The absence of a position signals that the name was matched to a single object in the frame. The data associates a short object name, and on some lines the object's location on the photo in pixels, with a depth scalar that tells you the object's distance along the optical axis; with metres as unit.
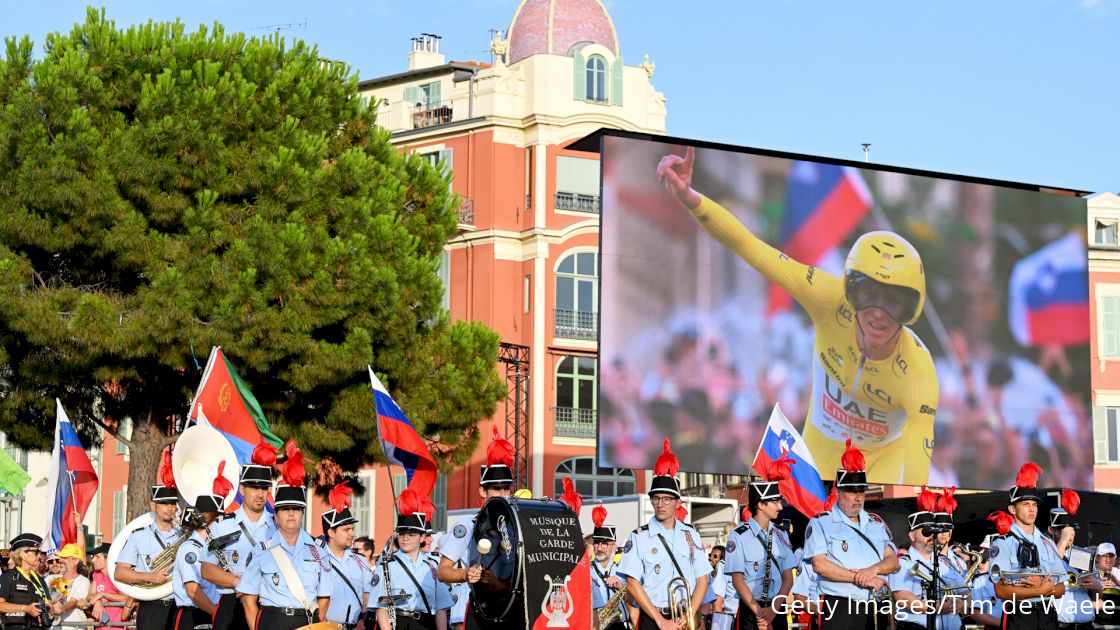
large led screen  30.42
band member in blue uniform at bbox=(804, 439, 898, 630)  13.81
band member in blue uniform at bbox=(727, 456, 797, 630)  15.16
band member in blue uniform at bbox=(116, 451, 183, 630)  15.91
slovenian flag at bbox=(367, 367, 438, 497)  21.09
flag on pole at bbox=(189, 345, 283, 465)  21.16
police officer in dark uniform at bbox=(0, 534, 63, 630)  17.72
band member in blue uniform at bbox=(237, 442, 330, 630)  12.90
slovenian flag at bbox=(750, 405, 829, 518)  20.55
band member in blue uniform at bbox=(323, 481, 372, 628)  15.86
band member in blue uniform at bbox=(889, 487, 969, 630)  15.62
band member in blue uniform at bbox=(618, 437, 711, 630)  14.03
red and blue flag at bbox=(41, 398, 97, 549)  21.53
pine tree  26.41
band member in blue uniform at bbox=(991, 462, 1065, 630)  14.92
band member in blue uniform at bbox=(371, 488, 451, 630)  16.02
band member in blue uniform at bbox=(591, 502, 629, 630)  16.58
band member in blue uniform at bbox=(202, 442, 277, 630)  13.41
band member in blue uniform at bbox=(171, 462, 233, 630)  14.78
